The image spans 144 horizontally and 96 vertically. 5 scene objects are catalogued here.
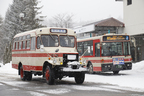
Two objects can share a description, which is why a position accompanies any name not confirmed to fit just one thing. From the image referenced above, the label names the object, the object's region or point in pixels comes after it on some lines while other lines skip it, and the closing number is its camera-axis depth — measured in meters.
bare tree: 72.62
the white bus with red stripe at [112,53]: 20.25
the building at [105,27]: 36.16
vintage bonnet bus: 13.70
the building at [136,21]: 32.84
